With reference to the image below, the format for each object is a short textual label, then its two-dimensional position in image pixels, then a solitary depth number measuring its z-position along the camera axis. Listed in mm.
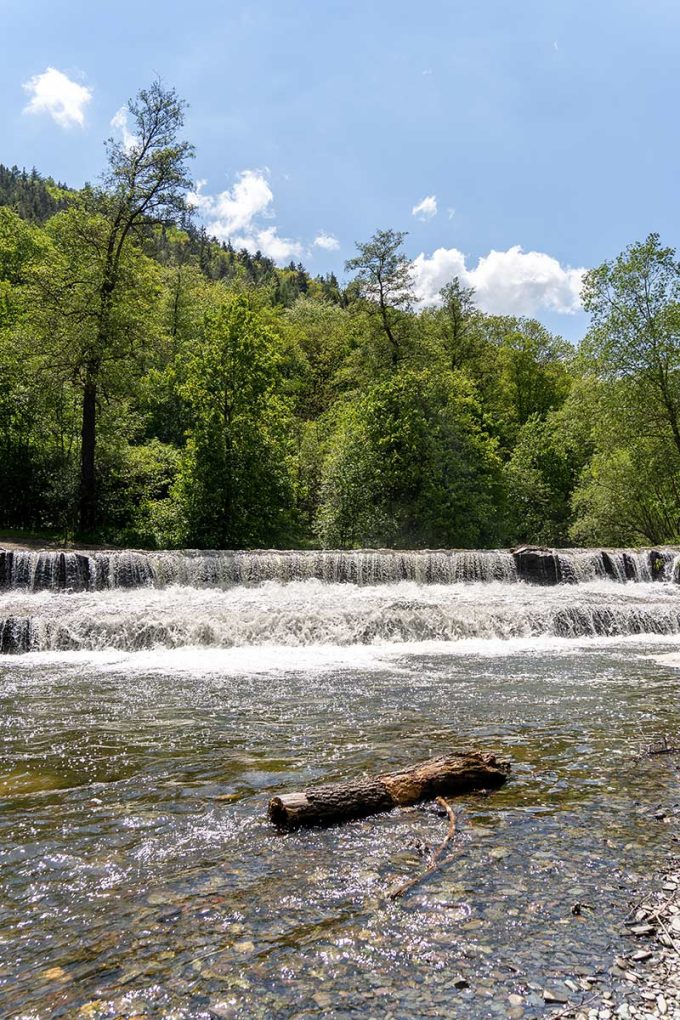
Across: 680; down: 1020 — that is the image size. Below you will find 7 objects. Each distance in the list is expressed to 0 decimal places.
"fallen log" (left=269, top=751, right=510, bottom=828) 4441
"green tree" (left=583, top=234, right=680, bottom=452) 26359
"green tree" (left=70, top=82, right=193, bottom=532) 24062
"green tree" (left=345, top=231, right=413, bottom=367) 31234
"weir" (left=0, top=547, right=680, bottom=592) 17047
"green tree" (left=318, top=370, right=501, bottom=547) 27406
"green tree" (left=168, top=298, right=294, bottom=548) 25250
